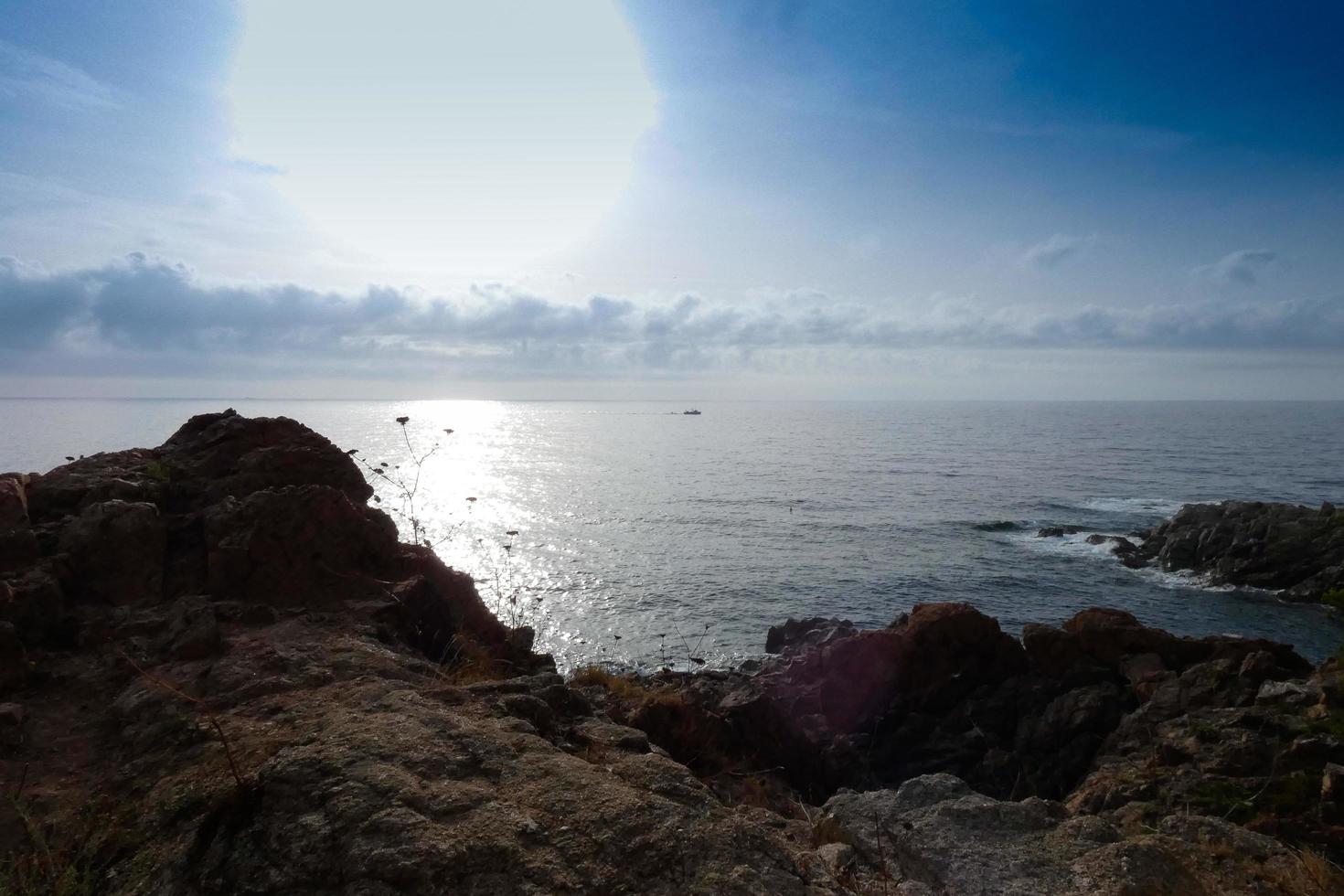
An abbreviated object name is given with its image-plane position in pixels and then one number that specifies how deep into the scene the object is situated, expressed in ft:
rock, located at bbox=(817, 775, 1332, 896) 16.17
